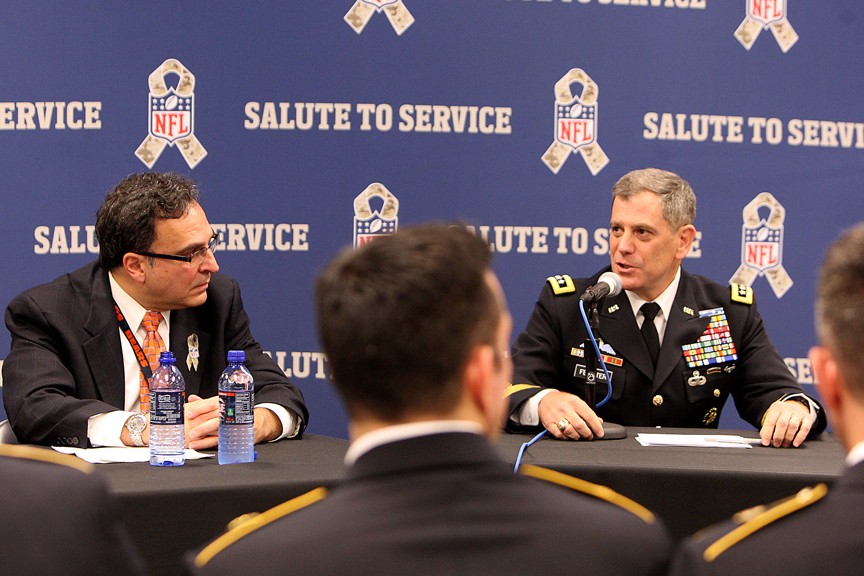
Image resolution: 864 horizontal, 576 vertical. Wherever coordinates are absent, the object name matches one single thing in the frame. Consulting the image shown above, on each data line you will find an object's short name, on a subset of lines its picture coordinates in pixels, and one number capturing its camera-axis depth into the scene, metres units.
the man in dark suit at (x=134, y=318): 5.32
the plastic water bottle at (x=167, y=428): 4.34
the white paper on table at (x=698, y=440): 4.96
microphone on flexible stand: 5.17
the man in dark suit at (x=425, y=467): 1.96
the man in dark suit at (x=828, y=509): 2.00
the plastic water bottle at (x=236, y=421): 4.48
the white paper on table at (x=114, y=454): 4.38
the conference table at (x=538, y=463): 3.85
